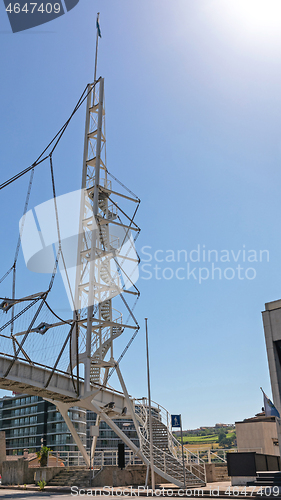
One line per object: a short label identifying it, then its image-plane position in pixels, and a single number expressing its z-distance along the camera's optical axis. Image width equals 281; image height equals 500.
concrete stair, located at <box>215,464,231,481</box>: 28.42
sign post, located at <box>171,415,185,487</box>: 23.48
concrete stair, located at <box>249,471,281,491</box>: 20.50
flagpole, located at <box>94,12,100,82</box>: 40.93
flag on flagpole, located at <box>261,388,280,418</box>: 20.47
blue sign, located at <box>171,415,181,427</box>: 23.50
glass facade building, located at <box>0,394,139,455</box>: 110.69
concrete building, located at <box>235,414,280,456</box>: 33.23
